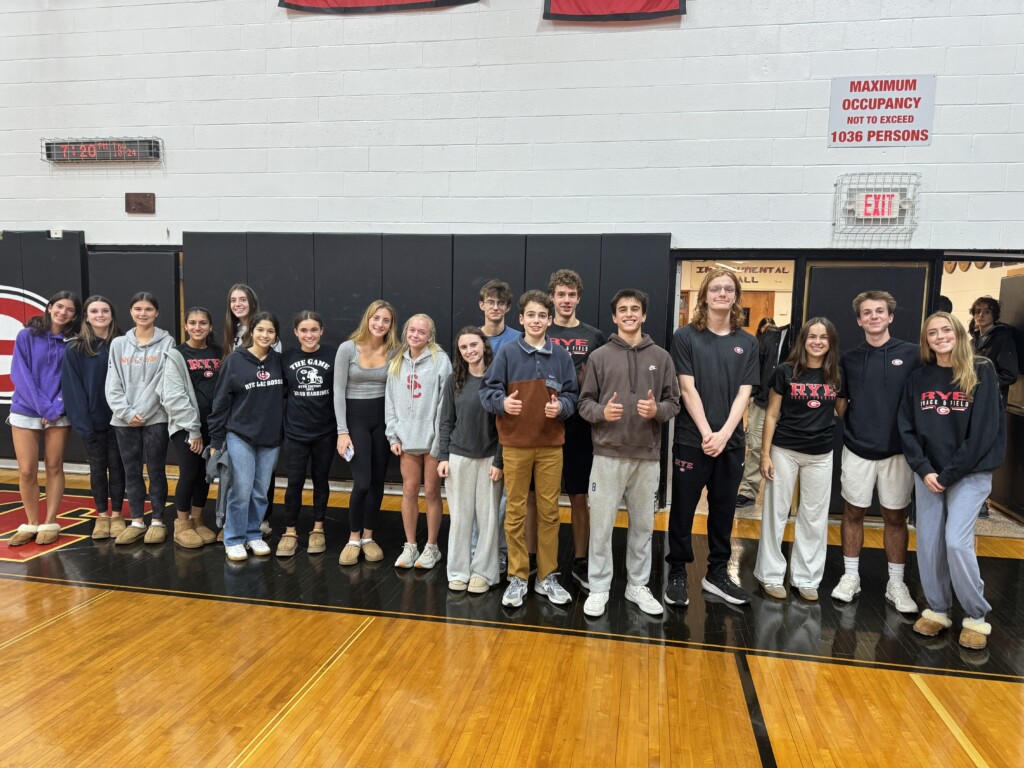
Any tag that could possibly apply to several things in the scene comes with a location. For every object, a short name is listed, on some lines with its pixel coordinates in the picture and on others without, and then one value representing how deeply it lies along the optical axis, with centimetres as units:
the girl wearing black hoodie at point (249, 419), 390
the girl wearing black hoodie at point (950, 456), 306
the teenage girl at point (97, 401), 410
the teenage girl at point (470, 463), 345
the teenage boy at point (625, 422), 326
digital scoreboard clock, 559
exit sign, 471
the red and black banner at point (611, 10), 484
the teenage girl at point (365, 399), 384
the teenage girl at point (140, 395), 405
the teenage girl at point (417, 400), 368
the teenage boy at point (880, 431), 336
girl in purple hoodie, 409
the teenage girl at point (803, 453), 344
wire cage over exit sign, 471
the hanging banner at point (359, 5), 515
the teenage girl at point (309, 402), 397
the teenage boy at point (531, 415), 325
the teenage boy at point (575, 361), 362
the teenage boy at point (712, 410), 335
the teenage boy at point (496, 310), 373
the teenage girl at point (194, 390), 405
